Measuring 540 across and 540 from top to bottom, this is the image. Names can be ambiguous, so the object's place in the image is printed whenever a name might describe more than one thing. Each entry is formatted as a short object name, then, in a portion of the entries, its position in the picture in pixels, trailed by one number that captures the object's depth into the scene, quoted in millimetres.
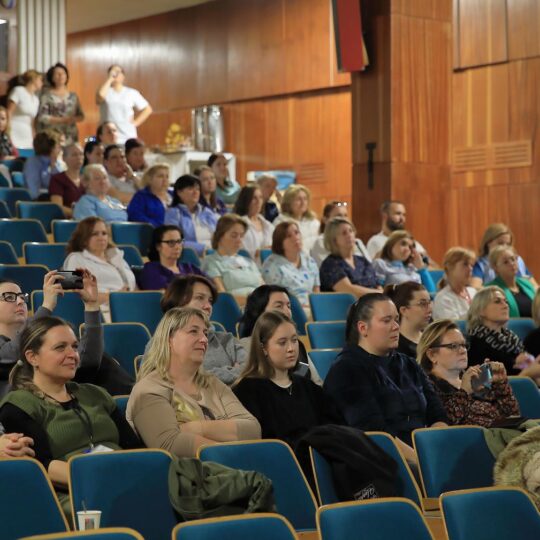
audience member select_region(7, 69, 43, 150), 13338
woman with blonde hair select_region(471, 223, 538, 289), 9840
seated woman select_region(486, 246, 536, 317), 8842
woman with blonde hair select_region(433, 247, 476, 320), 8653
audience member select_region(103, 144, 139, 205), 11207
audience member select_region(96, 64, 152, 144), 13843
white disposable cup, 3676
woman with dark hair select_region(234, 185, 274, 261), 10179
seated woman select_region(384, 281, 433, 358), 6669
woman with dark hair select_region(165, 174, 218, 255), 10047
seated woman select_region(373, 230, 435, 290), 9393
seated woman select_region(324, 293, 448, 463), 5496
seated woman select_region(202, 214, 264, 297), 8785
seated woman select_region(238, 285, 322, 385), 6463
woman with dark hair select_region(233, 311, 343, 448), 5238
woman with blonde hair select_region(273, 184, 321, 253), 10637
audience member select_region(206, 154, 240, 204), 11778
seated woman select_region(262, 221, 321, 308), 8831
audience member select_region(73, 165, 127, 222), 9989
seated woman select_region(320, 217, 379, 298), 8946
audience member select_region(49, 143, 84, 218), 10660
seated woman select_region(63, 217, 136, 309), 7999
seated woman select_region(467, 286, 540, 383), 7162
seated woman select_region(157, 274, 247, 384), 6033
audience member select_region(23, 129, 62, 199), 11050
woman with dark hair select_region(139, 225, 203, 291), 8131
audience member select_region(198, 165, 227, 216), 10689
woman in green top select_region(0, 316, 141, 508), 4496
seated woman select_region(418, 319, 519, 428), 5838
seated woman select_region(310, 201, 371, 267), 9886
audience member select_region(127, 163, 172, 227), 10047
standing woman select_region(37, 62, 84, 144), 12925
